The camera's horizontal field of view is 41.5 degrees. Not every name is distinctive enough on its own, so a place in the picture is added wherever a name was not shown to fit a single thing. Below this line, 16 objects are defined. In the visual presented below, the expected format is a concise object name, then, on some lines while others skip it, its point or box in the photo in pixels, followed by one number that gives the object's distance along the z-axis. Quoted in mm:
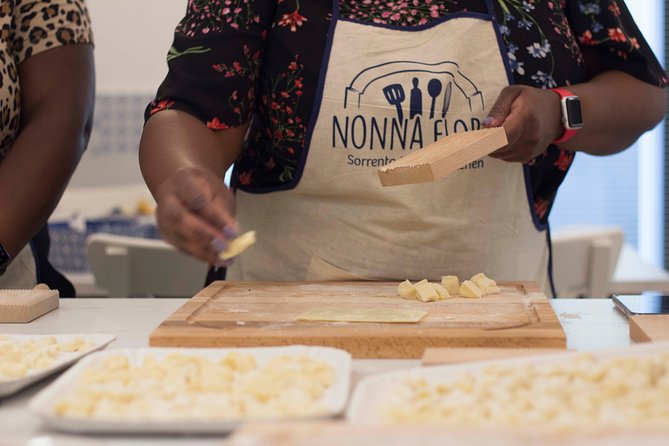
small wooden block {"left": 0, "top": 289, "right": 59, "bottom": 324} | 1221
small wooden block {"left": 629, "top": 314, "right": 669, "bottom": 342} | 1021
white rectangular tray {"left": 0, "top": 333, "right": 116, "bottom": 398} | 863
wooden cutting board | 1036
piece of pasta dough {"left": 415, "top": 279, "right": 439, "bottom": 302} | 1223
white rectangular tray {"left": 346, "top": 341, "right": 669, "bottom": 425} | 784
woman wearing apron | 1388
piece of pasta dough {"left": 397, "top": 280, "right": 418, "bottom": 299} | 1249
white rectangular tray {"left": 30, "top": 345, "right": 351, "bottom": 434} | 736
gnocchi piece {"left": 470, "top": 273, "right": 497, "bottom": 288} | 1270
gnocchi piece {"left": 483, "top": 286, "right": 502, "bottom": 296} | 1265
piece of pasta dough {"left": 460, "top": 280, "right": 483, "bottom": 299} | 1236
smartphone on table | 1157
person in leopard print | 1507
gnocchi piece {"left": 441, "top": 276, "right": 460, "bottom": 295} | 1254
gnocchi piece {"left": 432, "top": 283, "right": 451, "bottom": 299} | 1235
